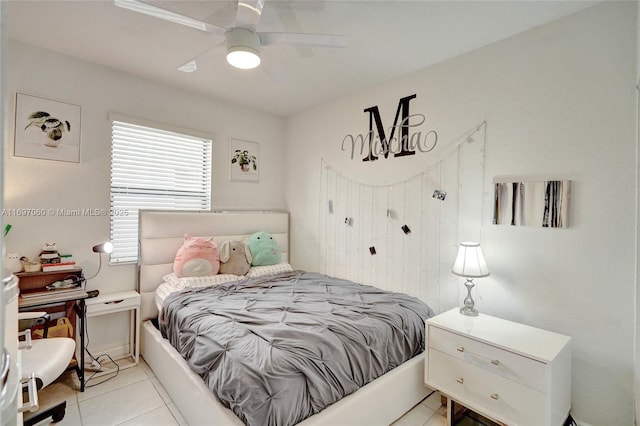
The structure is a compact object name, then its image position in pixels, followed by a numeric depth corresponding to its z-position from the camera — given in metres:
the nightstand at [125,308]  2.45
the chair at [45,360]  1.68
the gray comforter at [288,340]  1.37
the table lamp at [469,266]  2.05
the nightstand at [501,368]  1.53
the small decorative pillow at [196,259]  2.72
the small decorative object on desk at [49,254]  2.32
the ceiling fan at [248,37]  1.58
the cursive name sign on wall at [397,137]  2.65
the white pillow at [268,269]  3.11
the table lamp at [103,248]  2.51
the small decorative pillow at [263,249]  3.25
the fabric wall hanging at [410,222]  2.37
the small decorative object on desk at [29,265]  2.24
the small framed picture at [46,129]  2.32
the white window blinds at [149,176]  2.80
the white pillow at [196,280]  2.62
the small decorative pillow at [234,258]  2.99
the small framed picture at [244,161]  3.60
